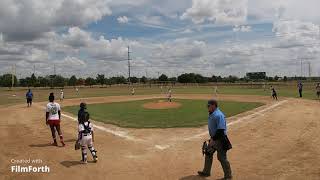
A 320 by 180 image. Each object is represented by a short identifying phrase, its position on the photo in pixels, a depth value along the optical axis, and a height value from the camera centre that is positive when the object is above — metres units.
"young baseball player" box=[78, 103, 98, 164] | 10.23 -1.46
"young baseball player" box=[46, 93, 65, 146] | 12.68 -1.07
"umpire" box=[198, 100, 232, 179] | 8.39 -1.26
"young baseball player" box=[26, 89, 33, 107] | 32.86 -1.23
